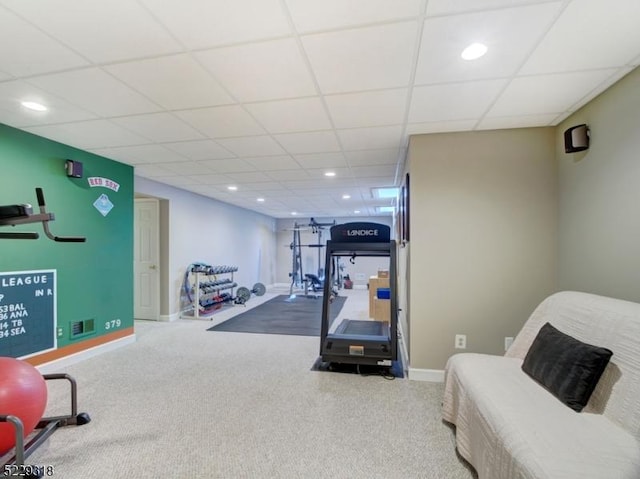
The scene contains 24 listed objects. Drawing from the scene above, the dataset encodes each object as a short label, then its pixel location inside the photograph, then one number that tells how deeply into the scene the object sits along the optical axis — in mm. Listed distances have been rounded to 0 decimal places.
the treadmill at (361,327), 3132
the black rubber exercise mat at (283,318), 4895
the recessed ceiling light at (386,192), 5605
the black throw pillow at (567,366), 1558
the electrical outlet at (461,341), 2912
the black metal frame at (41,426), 1541
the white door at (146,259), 5391
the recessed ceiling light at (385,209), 7735
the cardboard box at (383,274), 5545
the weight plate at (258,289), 7949
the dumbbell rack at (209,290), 5633
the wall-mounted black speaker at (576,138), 2344
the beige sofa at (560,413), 1193
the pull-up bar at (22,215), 1727
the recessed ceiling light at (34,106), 2375
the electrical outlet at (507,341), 2842
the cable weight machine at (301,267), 8484
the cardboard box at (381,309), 5043
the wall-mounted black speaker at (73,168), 3344
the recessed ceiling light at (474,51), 1686
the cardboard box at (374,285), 5305
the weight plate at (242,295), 6758
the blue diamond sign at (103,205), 3721
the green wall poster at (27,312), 2816
